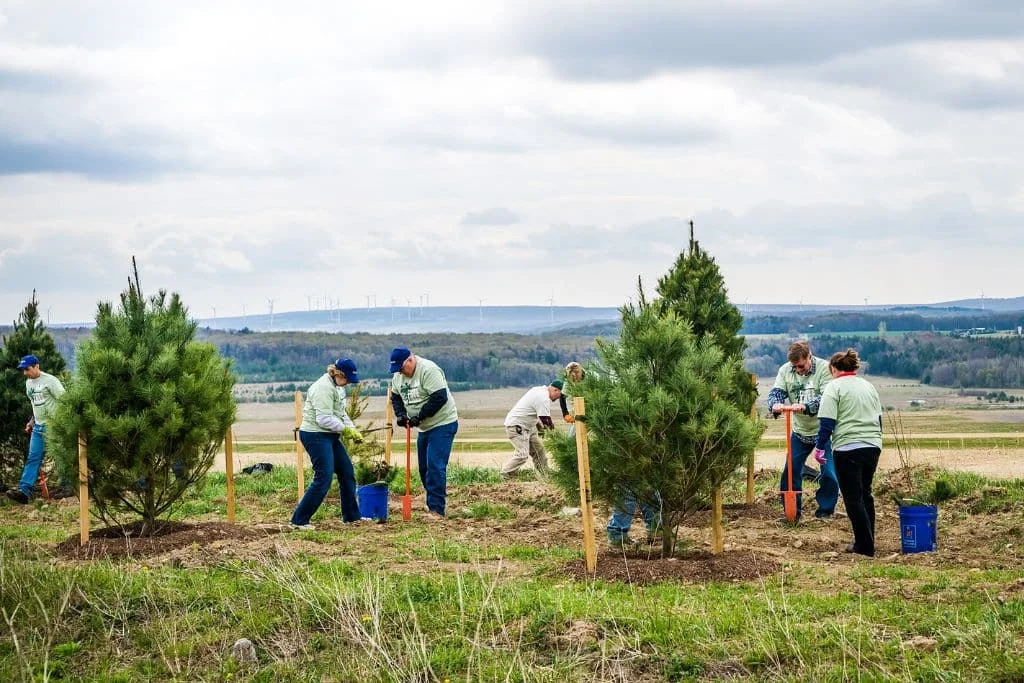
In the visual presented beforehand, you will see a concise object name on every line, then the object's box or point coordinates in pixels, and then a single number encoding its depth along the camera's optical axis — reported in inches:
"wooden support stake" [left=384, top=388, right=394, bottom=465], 585.4
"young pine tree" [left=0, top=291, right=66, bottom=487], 680.4
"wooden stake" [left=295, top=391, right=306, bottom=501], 567.8
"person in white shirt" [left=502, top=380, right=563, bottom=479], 693.9
